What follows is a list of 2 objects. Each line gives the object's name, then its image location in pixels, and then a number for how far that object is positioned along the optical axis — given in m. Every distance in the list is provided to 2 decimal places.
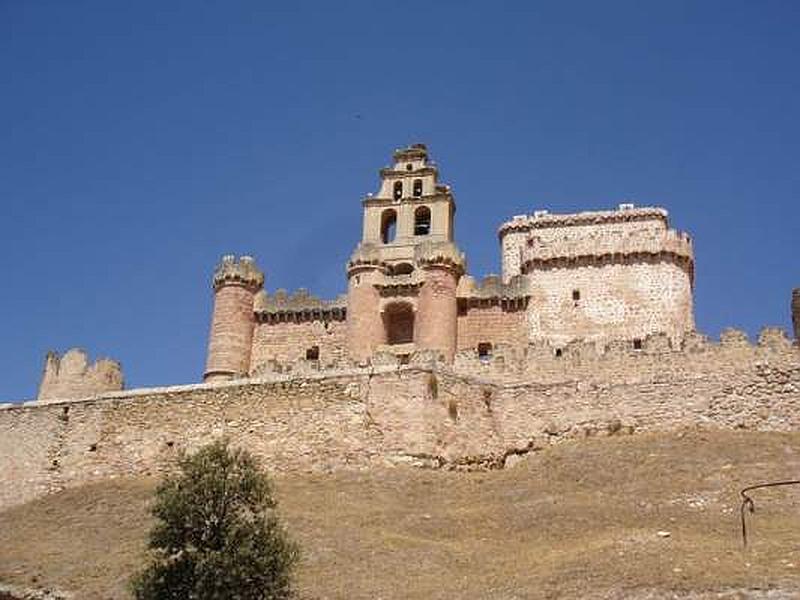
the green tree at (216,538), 19.62
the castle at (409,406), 29.70
